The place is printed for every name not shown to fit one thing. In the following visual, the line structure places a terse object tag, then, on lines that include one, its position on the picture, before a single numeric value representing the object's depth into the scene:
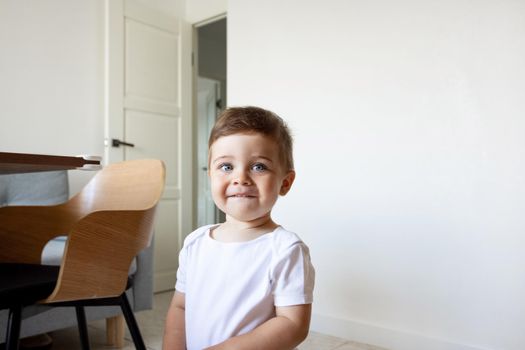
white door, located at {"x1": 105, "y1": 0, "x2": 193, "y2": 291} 3.03
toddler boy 0.70
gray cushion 2.31
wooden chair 0.97
